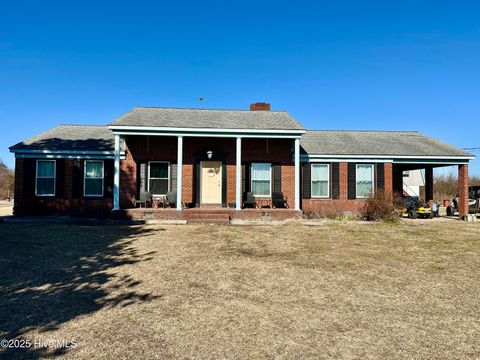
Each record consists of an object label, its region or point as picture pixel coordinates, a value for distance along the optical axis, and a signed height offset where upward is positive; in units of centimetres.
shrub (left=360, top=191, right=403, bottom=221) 1450 -62
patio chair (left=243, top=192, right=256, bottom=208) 1546 -29
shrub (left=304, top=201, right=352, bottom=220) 1644 -93
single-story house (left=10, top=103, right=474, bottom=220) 1474 +136
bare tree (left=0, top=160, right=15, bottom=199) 4712 +99
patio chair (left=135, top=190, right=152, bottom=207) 1511 -25
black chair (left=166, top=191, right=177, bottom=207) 1505 -20
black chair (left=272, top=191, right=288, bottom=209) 1576 -34
